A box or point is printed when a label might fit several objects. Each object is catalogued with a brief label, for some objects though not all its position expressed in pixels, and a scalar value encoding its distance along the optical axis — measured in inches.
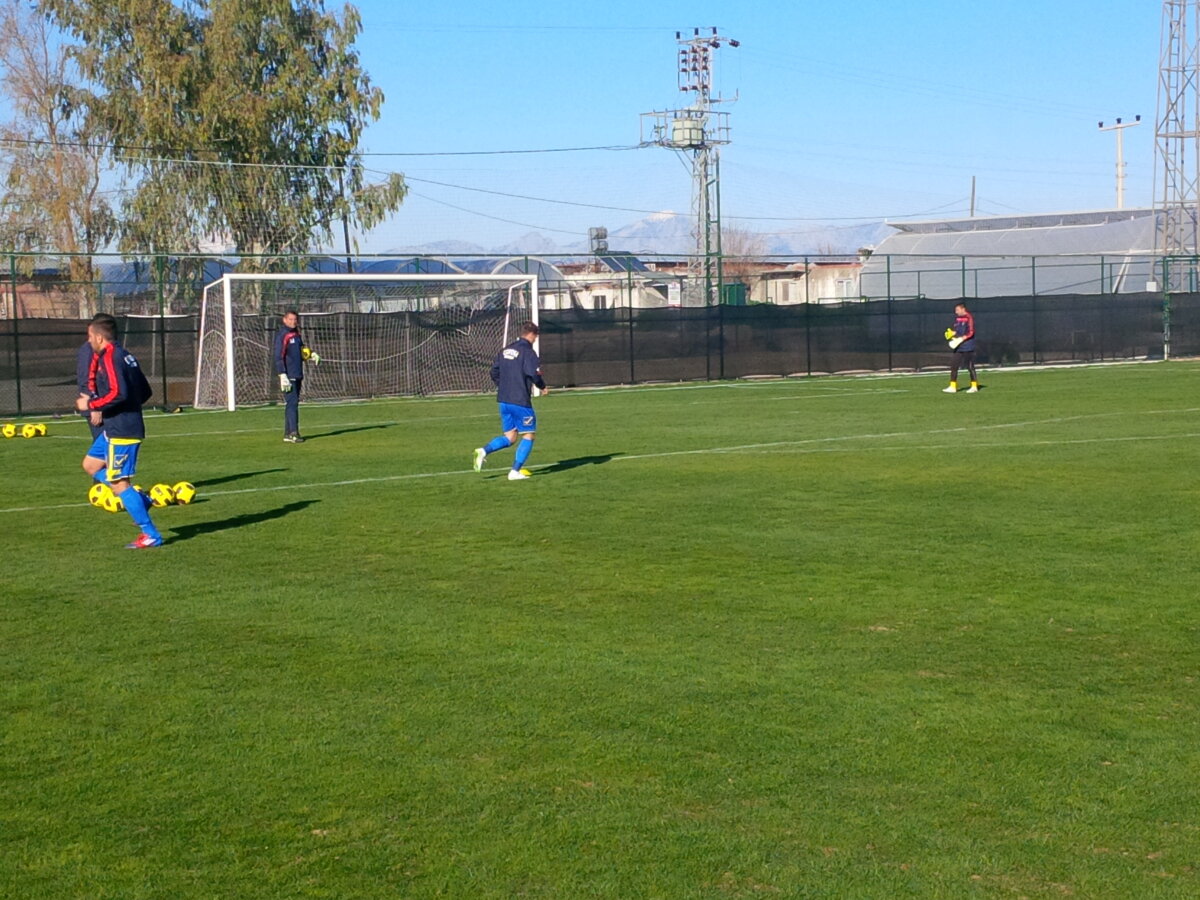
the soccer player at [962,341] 1063.0
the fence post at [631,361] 1406.3
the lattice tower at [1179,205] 2030.0
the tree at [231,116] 1662.2
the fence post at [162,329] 1128.2
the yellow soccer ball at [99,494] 511.1
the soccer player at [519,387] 593.6
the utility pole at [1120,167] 3346.5
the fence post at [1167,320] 1660.9
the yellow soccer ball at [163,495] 540.7
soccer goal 1182.3
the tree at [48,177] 1717.5
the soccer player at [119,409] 422.0
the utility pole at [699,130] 2603.3
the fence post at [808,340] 1494.8
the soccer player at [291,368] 807.1
